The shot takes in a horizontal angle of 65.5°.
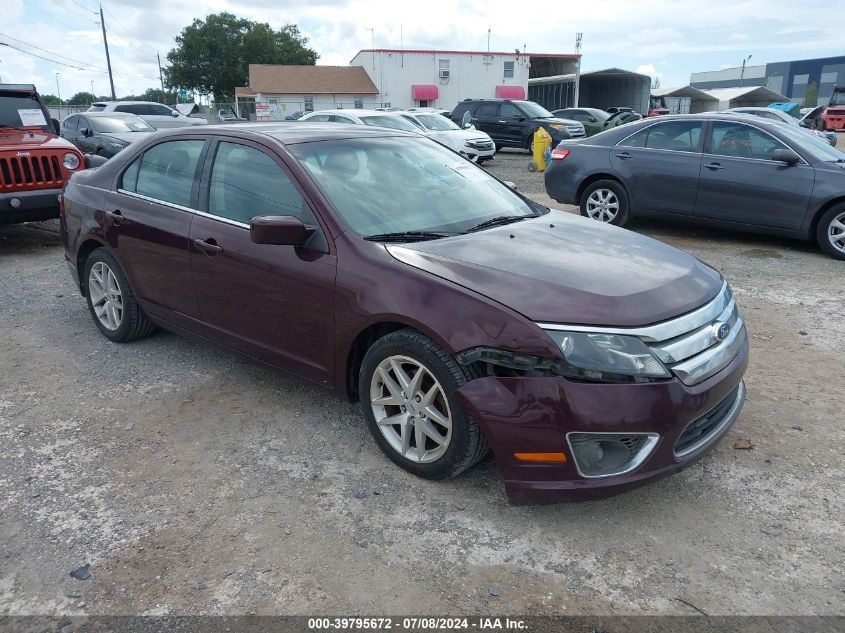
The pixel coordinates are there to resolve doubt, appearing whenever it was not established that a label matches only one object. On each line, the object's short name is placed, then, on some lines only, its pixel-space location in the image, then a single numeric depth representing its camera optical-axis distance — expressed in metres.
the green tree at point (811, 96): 78.96
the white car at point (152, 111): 17.77
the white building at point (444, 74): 49.88
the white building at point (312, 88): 50.28
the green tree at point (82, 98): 83.21
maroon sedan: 2.65
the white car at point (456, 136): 16.98
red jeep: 7.71
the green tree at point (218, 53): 66.00
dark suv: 21.16
